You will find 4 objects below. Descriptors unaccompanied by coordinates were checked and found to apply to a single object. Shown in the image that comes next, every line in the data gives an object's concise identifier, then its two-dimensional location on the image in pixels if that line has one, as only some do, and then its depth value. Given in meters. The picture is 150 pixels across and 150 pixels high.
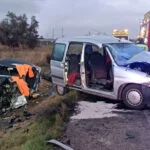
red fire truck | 7.89
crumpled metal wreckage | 5.47
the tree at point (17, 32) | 20.97
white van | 4.16
